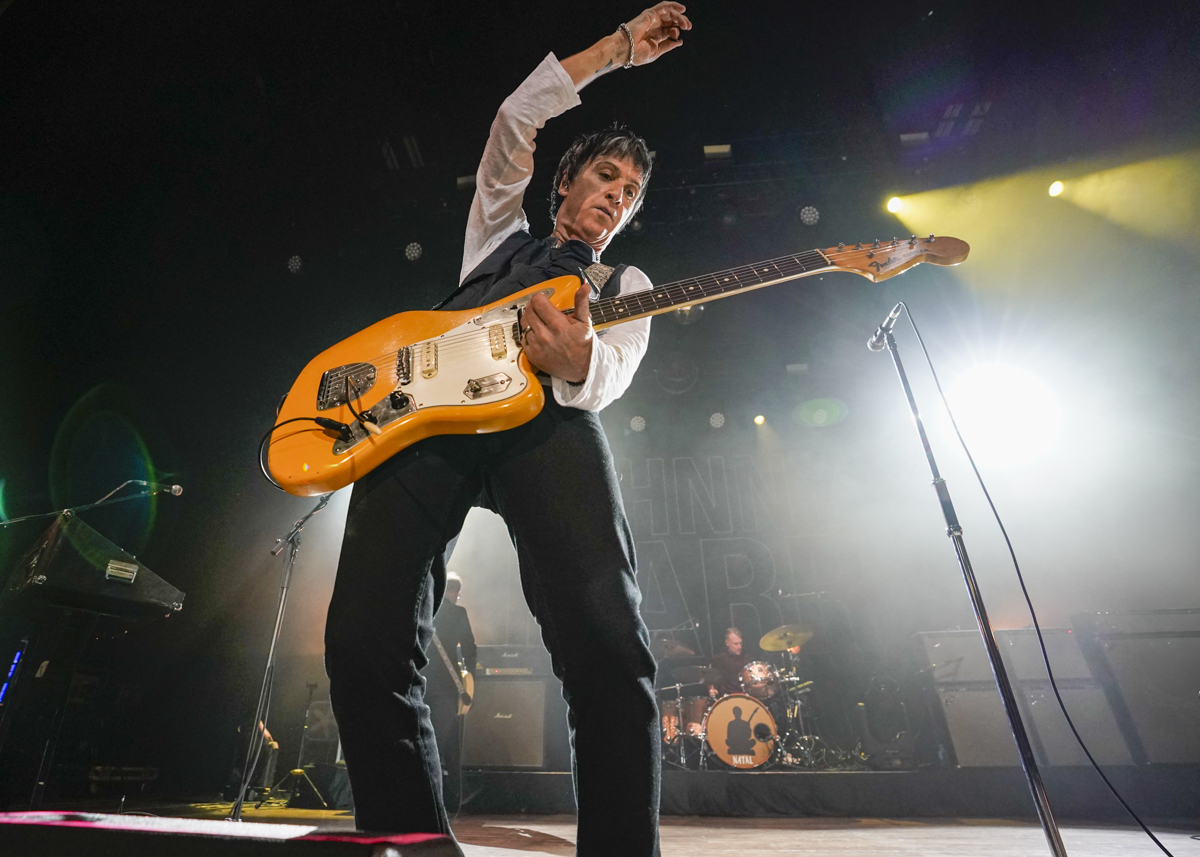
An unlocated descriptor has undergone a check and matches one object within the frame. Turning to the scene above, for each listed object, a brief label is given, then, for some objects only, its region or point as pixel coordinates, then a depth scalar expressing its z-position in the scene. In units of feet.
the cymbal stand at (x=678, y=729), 16.57
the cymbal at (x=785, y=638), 18.35
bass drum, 16.19
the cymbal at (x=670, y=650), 18.61
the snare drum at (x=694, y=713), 17.19
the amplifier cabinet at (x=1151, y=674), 13.96
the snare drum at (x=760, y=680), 17.90
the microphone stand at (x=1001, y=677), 5.14
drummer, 18.13
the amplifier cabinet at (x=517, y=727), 16.14
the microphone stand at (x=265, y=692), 9.91
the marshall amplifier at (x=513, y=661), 17.20
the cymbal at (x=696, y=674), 18.61
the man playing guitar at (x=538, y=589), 3.37
